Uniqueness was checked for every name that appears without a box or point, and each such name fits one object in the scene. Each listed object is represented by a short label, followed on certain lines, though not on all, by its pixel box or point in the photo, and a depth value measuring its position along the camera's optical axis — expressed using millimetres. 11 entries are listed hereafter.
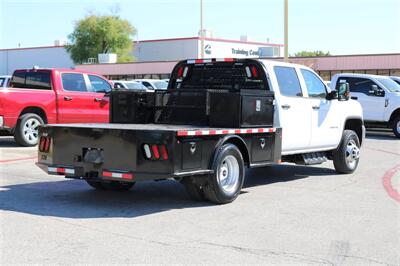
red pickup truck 13859
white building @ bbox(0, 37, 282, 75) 68062
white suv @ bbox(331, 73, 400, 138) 19219
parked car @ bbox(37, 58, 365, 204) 7223
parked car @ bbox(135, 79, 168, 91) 30127
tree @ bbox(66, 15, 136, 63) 77125
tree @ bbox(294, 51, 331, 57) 113544
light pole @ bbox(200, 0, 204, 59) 38469
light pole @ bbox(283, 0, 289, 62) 24906
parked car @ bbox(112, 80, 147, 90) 27436
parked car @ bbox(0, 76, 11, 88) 20611
